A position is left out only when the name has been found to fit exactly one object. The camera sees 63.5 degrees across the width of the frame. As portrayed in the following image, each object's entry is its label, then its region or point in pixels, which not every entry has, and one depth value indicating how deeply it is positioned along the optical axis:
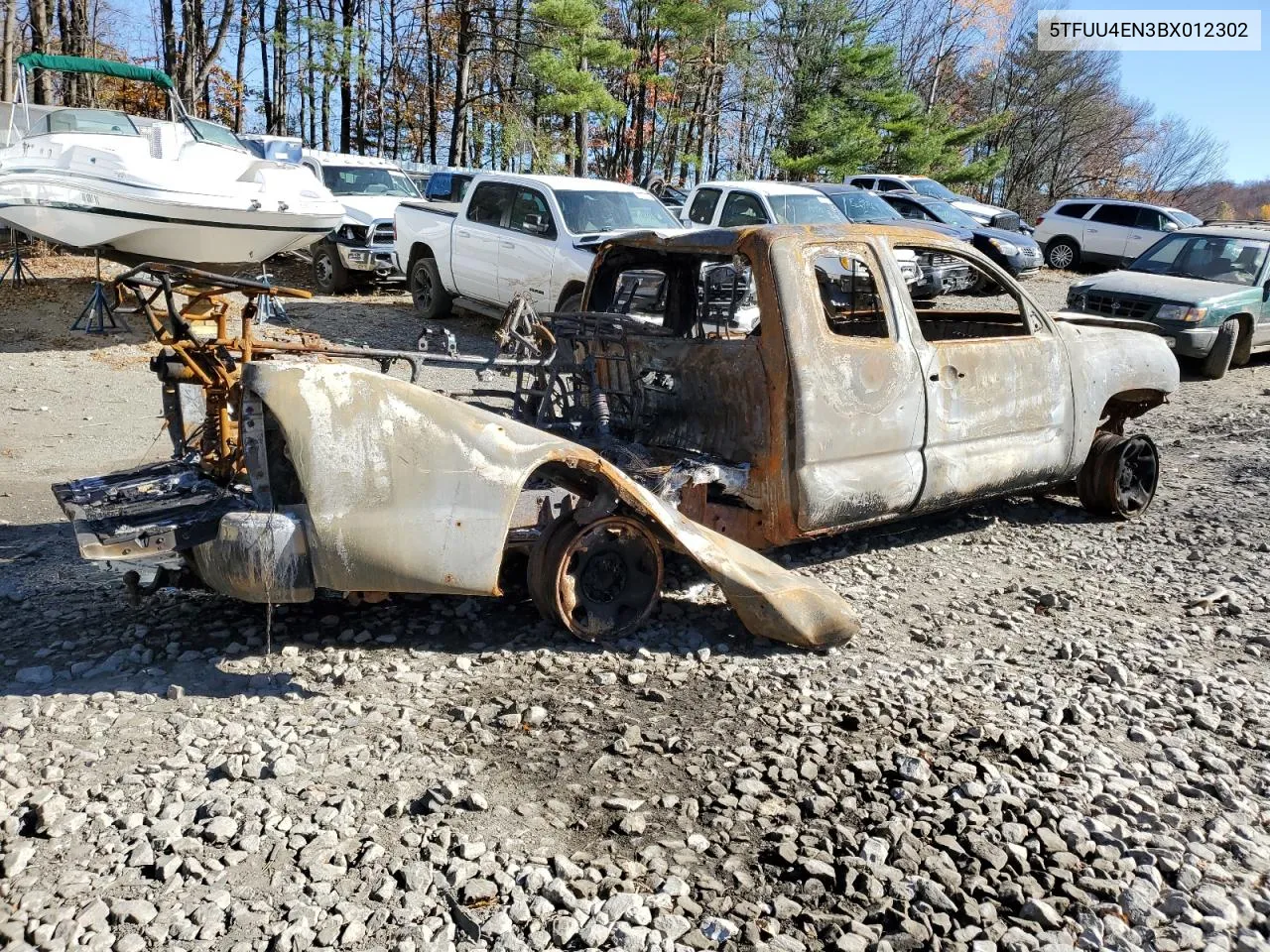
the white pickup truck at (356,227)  15.10
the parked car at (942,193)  22.70
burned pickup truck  3.75
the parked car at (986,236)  18.56
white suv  22.61
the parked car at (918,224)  14.15
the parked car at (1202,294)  11.98
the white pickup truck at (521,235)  11.30
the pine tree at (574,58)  24.94
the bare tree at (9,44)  16.56
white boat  10.95
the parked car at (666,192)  23.64
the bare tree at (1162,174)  55.62
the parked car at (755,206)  13.93
